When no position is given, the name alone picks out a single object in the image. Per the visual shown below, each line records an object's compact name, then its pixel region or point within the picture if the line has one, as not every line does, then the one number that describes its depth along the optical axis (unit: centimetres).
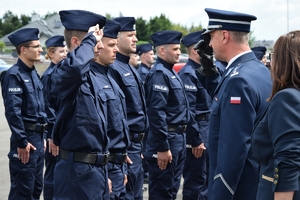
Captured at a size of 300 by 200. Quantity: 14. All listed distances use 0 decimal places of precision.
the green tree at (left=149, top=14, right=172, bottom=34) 7378
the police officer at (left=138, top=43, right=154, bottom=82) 1081
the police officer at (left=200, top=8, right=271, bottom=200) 285
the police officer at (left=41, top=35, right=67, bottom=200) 604
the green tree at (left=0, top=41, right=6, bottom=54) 6782
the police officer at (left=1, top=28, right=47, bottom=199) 559
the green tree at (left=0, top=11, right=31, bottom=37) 9100
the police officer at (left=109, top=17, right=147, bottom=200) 487
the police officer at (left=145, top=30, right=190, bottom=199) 570
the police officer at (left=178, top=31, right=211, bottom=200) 639
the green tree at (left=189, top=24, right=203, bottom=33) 9428
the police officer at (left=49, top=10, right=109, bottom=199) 329
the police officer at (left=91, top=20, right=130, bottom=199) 403
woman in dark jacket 229
